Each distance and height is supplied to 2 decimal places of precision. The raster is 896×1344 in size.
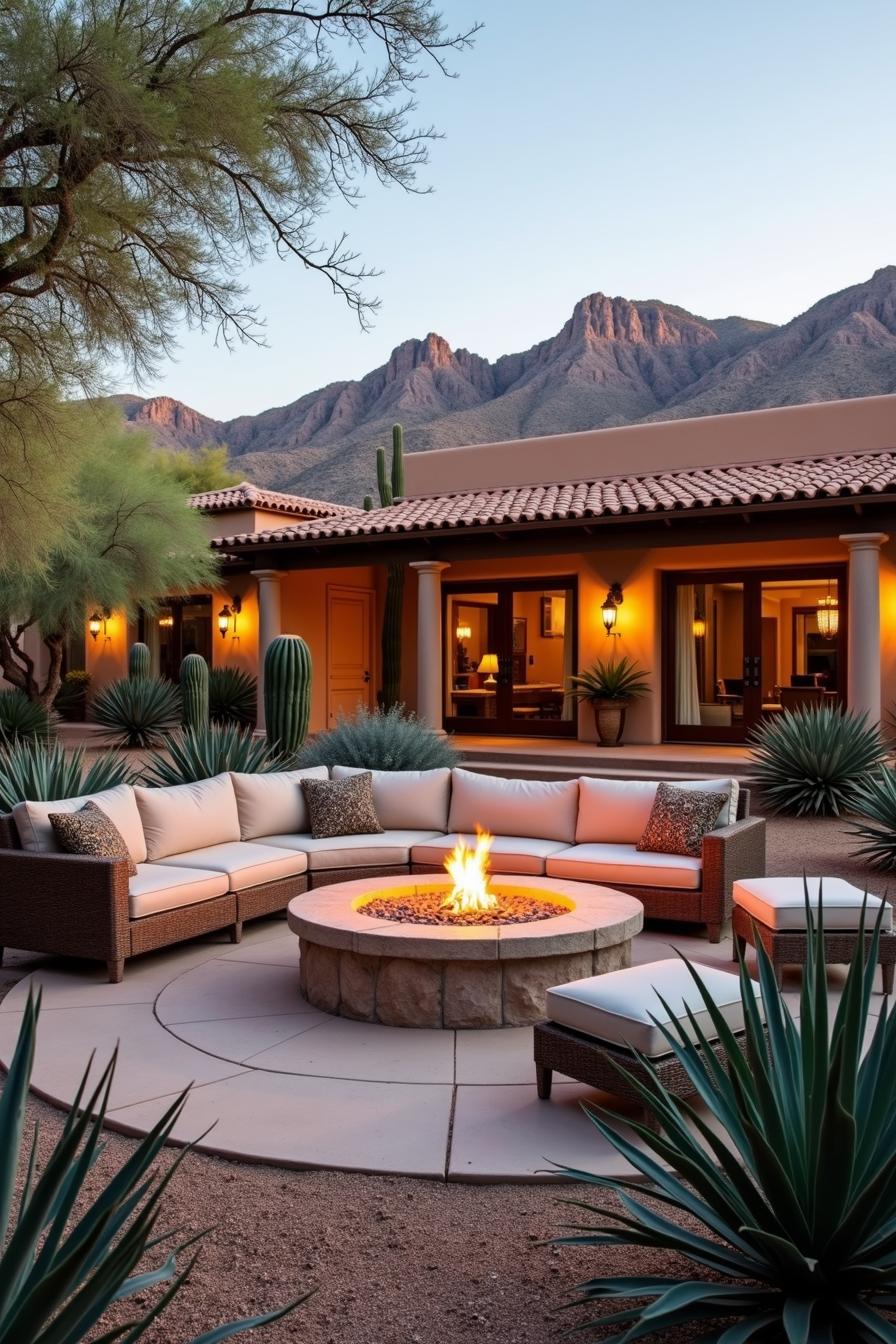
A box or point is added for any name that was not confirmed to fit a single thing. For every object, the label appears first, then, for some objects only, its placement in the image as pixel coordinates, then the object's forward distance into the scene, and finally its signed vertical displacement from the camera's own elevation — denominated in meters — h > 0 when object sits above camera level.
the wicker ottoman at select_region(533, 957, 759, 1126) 4.18 -1.46
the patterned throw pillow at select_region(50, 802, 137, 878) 6.52 -1.08
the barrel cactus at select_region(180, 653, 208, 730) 14.71 -0.51
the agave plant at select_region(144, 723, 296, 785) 9.50 -0.92
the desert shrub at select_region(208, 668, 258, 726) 20.06 -0.89
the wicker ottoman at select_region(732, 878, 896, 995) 6.00 -1.51
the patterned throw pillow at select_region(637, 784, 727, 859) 7.45 -1.16
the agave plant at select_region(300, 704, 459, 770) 10.65 -0.94
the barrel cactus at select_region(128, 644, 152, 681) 20.38 -0.18
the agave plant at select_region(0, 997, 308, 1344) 1.69 -0.97
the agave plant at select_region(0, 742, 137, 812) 7.63 -0.89
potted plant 16.36 -0.64
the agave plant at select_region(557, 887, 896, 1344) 2.49 -1.30
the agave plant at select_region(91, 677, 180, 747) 18.61 -1.02
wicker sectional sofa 6.41 -1.38
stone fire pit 5.43 -1.59
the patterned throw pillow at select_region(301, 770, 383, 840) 8.34 -1.19
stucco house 14.73 +1.18
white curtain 16.64 -0.20
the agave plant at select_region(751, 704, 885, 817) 12.07 -1.24
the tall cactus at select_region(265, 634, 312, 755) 12.13 -0.44
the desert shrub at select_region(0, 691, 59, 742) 17.70 -1.09
